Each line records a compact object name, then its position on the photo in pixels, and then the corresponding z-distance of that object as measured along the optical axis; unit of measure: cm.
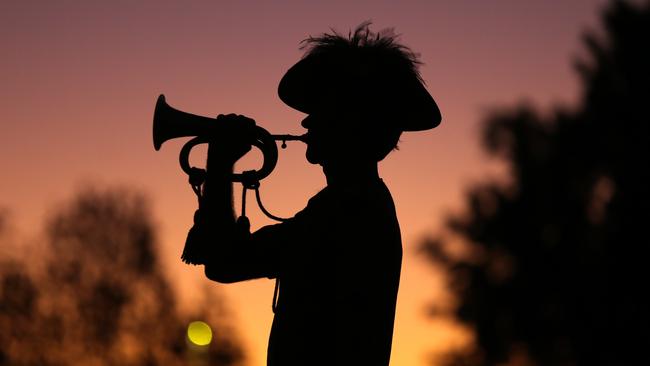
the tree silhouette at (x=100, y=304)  3272
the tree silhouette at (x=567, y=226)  2553
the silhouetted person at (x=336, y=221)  557
